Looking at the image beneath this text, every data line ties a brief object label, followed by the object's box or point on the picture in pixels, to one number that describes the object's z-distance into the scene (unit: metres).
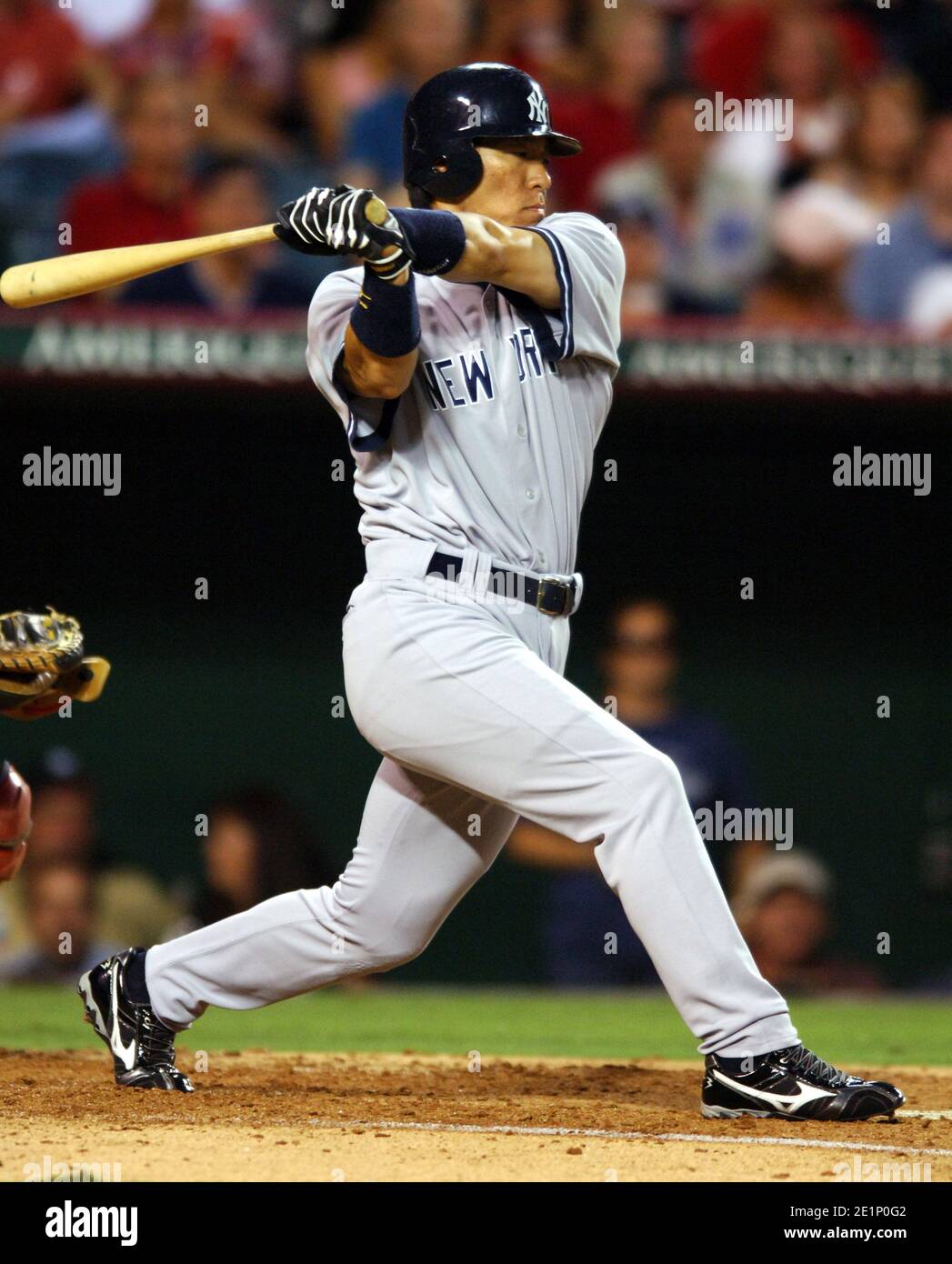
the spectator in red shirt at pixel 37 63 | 13.37
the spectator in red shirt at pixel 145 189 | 11.74
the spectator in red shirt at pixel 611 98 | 13.02
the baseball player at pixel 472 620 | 5.48
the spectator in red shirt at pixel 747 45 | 14.15
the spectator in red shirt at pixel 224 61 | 13.39
